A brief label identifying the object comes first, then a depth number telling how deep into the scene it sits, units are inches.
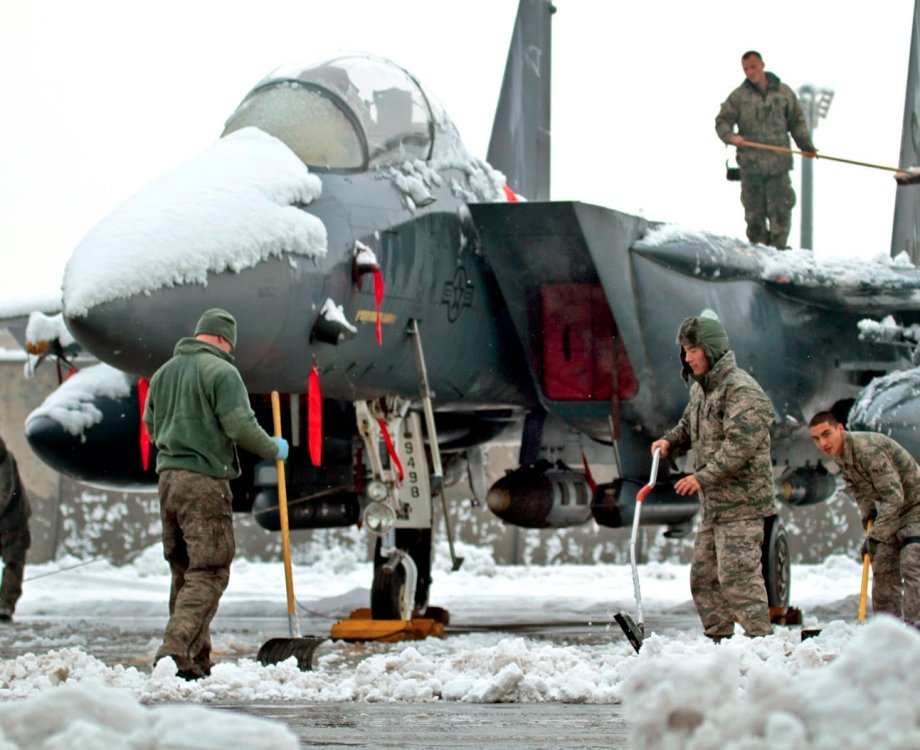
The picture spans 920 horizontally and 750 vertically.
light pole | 1560.0
